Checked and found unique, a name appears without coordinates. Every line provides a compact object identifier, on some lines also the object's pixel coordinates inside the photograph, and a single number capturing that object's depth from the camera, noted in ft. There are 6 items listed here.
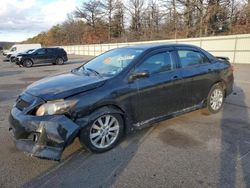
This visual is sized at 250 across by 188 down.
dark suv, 50.83
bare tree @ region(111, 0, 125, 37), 127.63
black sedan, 8.18
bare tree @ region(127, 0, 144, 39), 114.86
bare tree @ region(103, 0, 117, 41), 132.26
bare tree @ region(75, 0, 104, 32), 143.02
